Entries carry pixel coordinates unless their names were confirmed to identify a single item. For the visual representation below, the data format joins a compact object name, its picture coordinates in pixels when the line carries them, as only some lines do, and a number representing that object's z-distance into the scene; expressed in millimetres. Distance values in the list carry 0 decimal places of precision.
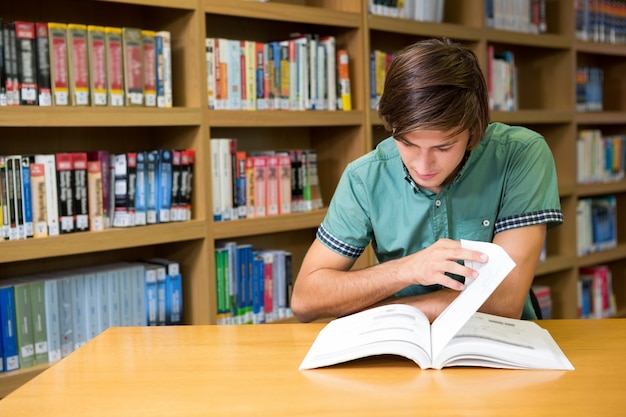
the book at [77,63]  2293
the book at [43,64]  2223
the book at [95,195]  2369
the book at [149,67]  2473
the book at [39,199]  2246
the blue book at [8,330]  2225
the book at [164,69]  2500
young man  1485
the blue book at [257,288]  2818
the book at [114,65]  2373
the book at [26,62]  2186
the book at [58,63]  2252
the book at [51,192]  2268
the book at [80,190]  2326
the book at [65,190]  2297
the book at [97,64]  2338
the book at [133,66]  2414
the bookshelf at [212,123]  2400
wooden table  1099
